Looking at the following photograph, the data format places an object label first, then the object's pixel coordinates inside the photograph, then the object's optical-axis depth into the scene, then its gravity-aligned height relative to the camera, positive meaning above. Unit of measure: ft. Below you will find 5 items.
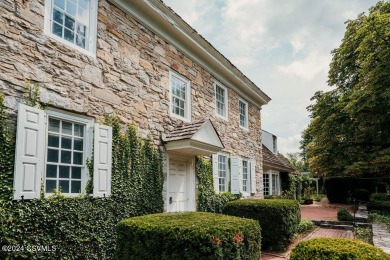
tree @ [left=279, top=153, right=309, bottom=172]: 145.32 +1.75
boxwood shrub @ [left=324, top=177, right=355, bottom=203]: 71.82 -6.06
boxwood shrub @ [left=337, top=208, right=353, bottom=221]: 39.11 -7.22
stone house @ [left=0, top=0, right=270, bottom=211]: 14.33 +5.78
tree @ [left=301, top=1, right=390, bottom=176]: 40.47 +9.70
